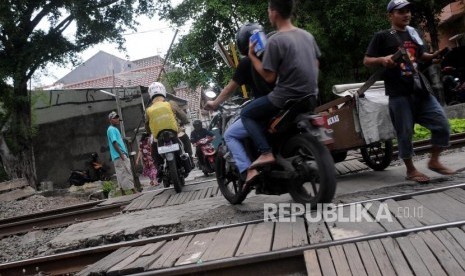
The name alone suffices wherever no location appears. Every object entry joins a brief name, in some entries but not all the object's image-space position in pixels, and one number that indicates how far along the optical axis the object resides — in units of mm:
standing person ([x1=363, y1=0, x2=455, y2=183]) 4469
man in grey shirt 3861
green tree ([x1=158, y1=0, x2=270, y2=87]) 17406
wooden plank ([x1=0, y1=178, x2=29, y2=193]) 11755
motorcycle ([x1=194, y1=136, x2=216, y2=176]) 11453
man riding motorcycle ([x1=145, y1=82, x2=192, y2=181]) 7188
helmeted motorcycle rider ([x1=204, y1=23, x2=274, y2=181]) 4355
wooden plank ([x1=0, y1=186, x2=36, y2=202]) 11045
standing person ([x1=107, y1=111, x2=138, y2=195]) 9789
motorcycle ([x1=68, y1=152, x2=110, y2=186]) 18297
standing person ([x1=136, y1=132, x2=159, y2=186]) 10555
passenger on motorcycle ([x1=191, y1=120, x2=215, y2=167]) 12917
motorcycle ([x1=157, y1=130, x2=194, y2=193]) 7023
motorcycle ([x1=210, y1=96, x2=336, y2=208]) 3729
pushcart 5082
